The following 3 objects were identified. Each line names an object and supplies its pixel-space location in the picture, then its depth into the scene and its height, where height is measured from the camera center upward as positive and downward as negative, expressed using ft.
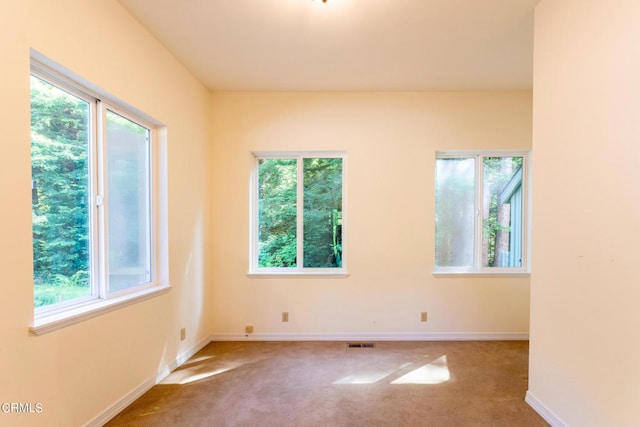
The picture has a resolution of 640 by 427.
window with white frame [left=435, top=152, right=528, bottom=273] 10.93 -0.14
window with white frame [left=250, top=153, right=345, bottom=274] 10.97 -0.25
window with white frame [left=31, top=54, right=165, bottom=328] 5.07 +0.24
